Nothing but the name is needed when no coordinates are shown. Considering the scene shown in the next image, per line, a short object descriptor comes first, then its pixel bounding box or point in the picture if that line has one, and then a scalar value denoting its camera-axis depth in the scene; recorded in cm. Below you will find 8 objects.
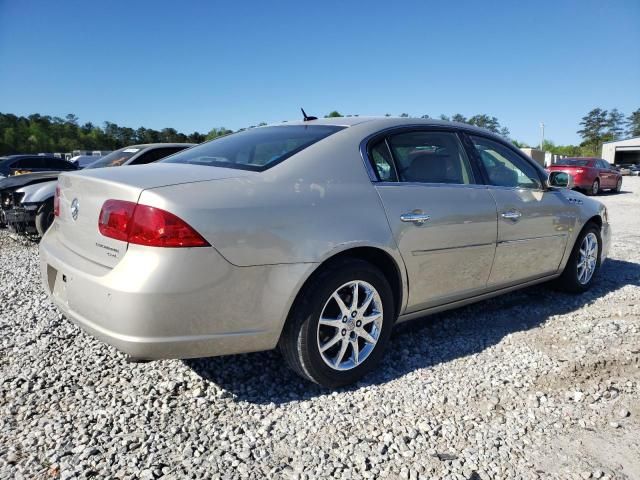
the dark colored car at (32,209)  661
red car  1742
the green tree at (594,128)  8762
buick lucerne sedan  213
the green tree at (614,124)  8781
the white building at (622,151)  6041
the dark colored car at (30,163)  1475
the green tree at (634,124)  8919
